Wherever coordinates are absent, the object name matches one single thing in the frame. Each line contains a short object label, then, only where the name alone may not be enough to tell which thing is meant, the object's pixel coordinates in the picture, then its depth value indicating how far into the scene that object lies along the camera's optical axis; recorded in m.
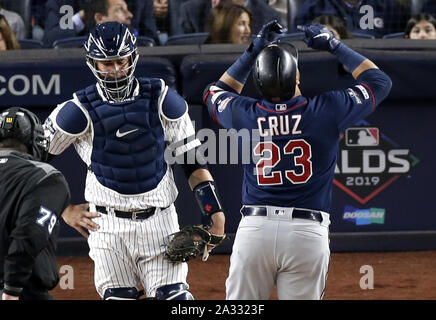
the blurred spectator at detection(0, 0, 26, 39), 19.97
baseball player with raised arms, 9.79
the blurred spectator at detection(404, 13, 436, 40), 19.27
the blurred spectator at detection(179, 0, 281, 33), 19.75
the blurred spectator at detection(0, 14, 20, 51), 18.17
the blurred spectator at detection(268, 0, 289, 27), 20.48
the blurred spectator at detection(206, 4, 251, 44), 18.34
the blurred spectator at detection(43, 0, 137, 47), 19.05
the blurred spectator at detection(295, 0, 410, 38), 19.83
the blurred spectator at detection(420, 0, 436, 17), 20.45
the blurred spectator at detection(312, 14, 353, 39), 18.36
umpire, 8.57
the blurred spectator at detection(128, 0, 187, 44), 19.86
